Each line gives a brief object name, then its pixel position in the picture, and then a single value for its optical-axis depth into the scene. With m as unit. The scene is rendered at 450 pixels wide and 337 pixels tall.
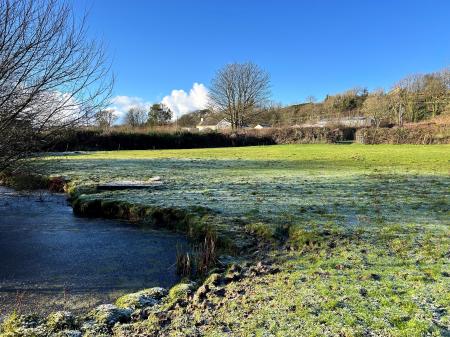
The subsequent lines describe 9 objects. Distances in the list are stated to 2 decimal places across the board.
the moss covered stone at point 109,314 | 4.30
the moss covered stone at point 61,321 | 4.18
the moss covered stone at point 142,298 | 4.75
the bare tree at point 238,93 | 64.62
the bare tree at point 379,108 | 57.29
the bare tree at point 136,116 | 72.94
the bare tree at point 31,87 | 5.92
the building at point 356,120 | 56.79
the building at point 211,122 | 82.94
